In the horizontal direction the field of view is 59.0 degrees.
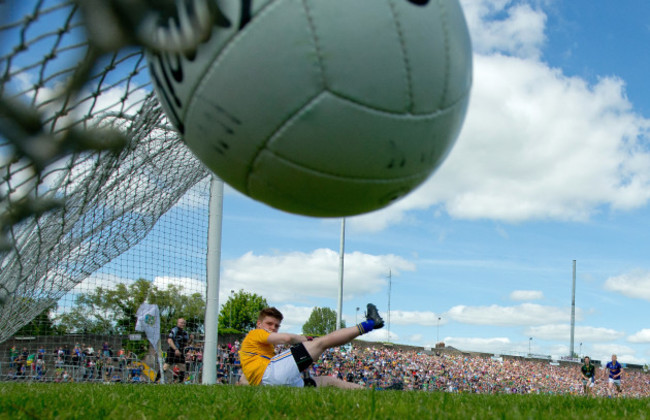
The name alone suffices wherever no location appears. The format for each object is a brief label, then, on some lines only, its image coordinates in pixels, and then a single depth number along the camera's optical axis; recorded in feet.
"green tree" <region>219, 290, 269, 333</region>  252.62
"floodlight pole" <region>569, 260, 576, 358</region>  185.16
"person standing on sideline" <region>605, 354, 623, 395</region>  72.60
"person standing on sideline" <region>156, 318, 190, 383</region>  38.43
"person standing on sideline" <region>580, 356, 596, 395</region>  70.23
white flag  37.23
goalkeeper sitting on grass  22.63
